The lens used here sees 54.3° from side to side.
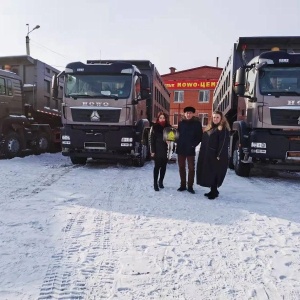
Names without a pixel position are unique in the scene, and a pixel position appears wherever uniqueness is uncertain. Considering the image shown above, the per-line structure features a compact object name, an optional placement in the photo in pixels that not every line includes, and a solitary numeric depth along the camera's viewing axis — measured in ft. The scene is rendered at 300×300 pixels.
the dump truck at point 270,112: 21.35
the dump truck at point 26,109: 32.22
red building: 112.68
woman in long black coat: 15.78
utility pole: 67.41
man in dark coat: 17.22
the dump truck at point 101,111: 26.17
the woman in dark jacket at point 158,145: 17.83
